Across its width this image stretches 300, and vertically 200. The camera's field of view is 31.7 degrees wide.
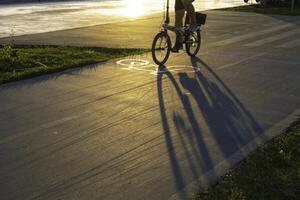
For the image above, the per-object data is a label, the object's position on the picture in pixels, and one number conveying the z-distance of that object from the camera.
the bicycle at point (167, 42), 10.62
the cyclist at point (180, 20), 11.02
